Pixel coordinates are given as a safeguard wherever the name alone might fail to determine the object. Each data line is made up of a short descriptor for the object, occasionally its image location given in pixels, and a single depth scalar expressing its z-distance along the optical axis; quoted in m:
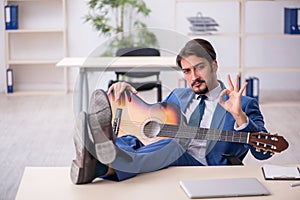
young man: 2.22
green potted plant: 7.43
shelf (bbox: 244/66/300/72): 7.12
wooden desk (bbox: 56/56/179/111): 2.48
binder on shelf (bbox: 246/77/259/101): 7.07
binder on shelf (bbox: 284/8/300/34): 7.02
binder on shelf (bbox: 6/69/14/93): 7.56
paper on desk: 2.31
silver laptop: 2.12
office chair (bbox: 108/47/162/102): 2.60
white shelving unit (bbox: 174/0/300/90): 7.75
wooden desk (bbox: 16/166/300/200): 2.14
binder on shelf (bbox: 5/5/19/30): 7.47
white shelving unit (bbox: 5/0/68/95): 7.77
